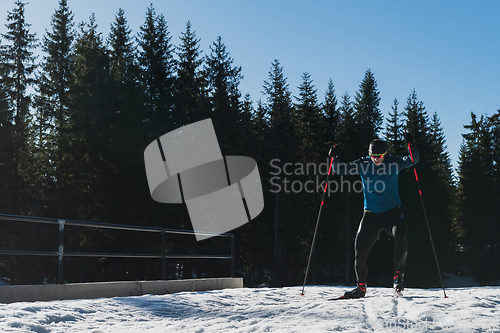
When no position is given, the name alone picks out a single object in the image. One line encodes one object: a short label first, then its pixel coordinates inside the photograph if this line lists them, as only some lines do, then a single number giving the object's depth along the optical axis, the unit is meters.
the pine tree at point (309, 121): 43.69
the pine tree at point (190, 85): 34.47
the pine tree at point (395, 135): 44.56
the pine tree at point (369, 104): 50.06
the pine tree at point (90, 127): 29.67
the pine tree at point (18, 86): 33.84
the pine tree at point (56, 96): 32.72
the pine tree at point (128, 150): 28.67
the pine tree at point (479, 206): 47.56
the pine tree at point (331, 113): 45.19
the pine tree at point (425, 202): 42.62
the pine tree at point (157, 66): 35.25
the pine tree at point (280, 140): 36.47
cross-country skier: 6.25
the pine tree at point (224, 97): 32.97
